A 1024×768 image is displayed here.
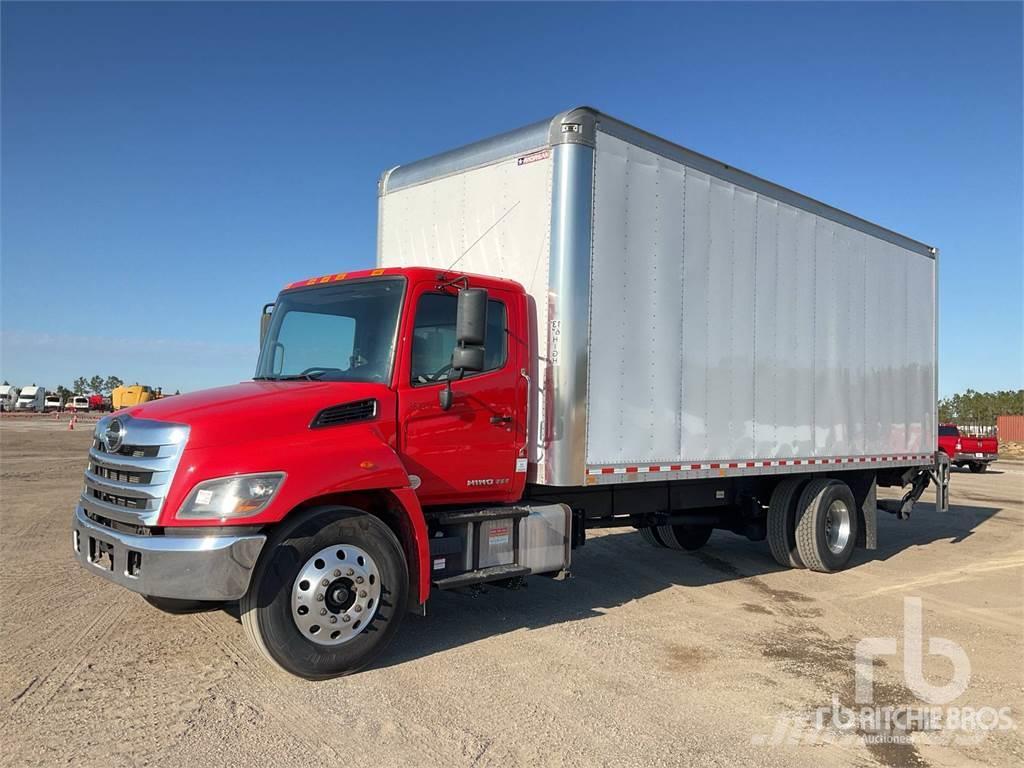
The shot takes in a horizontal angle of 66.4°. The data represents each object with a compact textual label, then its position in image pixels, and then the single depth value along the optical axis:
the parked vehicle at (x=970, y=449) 27.00
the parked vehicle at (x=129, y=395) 41.81
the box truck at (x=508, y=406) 4.68
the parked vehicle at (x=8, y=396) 93.94
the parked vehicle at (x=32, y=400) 90.75
